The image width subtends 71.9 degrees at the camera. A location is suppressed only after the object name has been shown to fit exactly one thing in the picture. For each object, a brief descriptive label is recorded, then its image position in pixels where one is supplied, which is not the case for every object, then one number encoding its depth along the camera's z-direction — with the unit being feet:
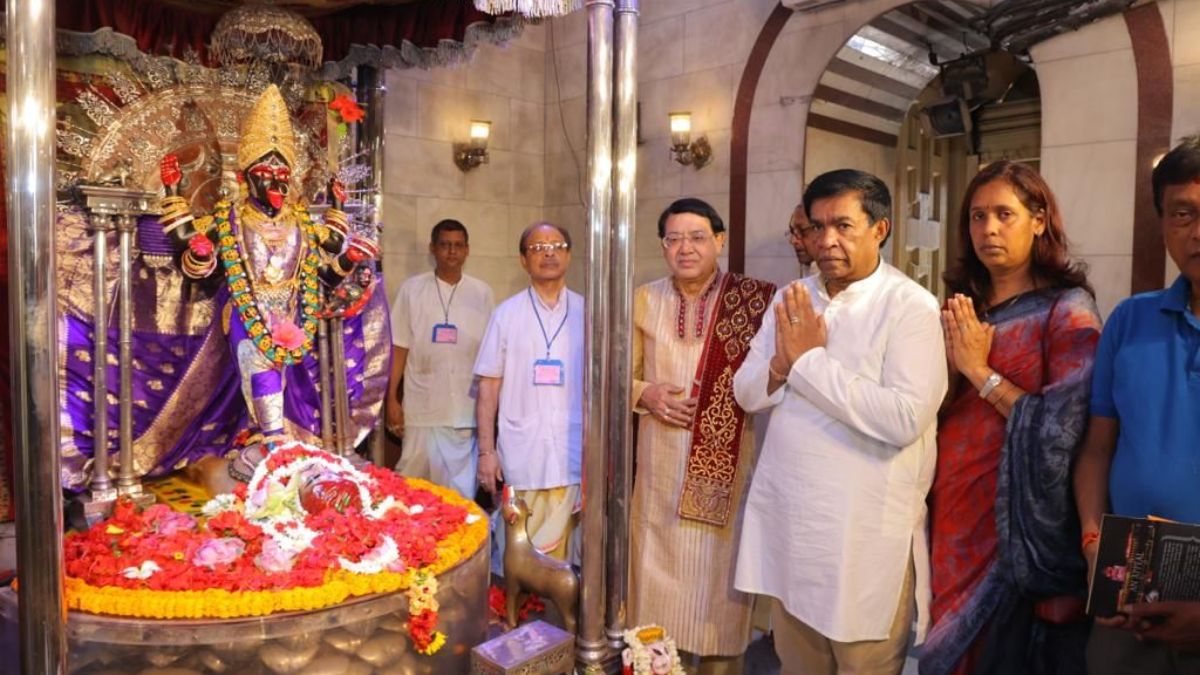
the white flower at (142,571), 7.85
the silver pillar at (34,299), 5.20
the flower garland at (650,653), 8.29
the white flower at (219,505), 9.23
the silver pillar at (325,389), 13.51
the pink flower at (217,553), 8.12
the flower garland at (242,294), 11.94
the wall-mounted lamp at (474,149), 20.45
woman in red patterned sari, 6.54
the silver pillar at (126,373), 11.87
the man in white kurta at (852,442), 7.02
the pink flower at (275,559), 8.07
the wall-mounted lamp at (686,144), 19.06
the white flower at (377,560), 8.20
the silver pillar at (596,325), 7.77
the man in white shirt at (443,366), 15.74
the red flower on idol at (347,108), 15.20
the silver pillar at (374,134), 16.80
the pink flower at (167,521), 8.91
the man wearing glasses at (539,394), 11.59
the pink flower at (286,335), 12.01
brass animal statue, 9.18
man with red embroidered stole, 9.50
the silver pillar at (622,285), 7.88
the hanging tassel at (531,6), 8.72
